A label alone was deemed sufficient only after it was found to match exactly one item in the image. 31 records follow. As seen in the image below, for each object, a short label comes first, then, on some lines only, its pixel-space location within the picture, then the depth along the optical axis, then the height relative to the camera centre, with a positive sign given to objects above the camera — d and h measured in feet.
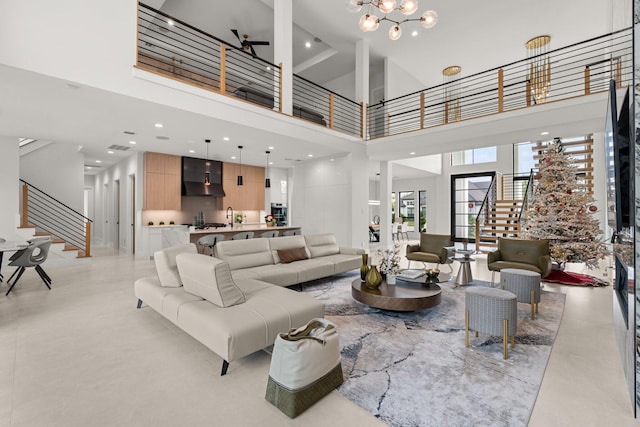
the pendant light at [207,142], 23.17 +5.81
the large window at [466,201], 39.63 +1.85
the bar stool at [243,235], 23.66 -1.70
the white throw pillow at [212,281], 8.87 -2.08
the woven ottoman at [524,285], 12.16 -2.96
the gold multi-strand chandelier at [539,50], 25.35 +15.79
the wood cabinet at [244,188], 33.50 +3.11
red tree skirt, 17.29 -3.90
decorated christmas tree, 18.58 -0.02
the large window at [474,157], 37.71 +7.71
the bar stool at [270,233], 26.45 -1.73
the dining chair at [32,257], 15.35 -2.35
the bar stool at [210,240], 21.08 -1.89
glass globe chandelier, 12.62 +8.95
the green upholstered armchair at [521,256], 15.99 -2.41
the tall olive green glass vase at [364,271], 13.85 -2.66
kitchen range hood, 29.96 +3.89
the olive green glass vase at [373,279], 12.32 -2.71
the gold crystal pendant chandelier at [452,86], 32.55 +15.26
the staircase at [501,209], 30.14 +0.63
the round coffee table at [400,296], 11.07 -3.15
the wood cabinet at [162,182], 27.45 +3.12
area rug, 6.36 -4.20
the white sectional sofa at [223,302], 7.75 -2.82
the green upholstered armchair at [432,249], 18.92 -2.40
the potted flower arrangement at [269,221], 28.50 -0.66
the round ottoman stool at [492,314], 8.84 -3.05
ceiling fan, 21.94 +13.03
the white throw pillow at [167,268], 11.21 -2.09
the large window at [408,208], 45.60 +1.02
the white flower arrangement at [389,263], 13.34 -2.23
